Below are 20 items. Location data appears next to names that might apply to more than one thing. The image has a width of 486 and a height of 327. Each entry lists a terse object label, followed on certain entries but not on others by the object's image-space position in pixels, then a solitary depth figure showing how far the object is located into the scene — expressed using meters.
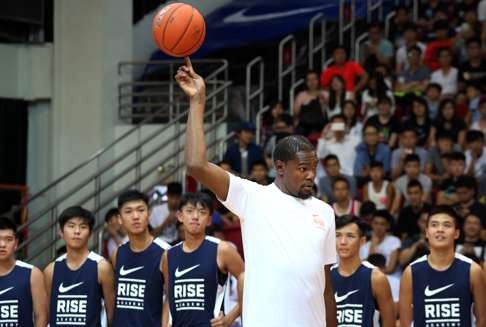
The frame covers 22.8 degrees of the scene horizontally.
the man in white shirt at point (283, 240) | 6.36
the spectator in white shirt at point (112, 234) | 13.65
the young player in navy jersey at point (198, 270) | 9.48
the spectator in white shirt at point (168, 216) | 13.99
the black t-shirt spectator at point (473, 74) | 16.41
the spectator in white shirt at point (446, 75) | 16.39
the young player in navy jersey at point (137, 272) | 9.70
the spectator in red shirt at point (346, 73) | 16.52
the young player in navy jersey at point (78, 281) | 9.71
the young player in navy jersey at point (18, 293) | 9.76
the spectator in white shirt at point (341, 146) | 15.10
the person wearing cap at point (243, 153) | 15.11
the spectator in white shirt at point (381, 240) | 12.72
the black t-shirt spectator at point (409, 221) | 13.20
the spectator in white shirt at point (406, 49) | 17.30
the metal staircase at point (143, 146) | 16.03
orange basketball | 6.87
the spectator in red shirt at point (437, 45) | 17.11
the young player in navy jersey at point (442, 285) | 8.98
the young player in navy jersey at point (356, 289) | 9.27
